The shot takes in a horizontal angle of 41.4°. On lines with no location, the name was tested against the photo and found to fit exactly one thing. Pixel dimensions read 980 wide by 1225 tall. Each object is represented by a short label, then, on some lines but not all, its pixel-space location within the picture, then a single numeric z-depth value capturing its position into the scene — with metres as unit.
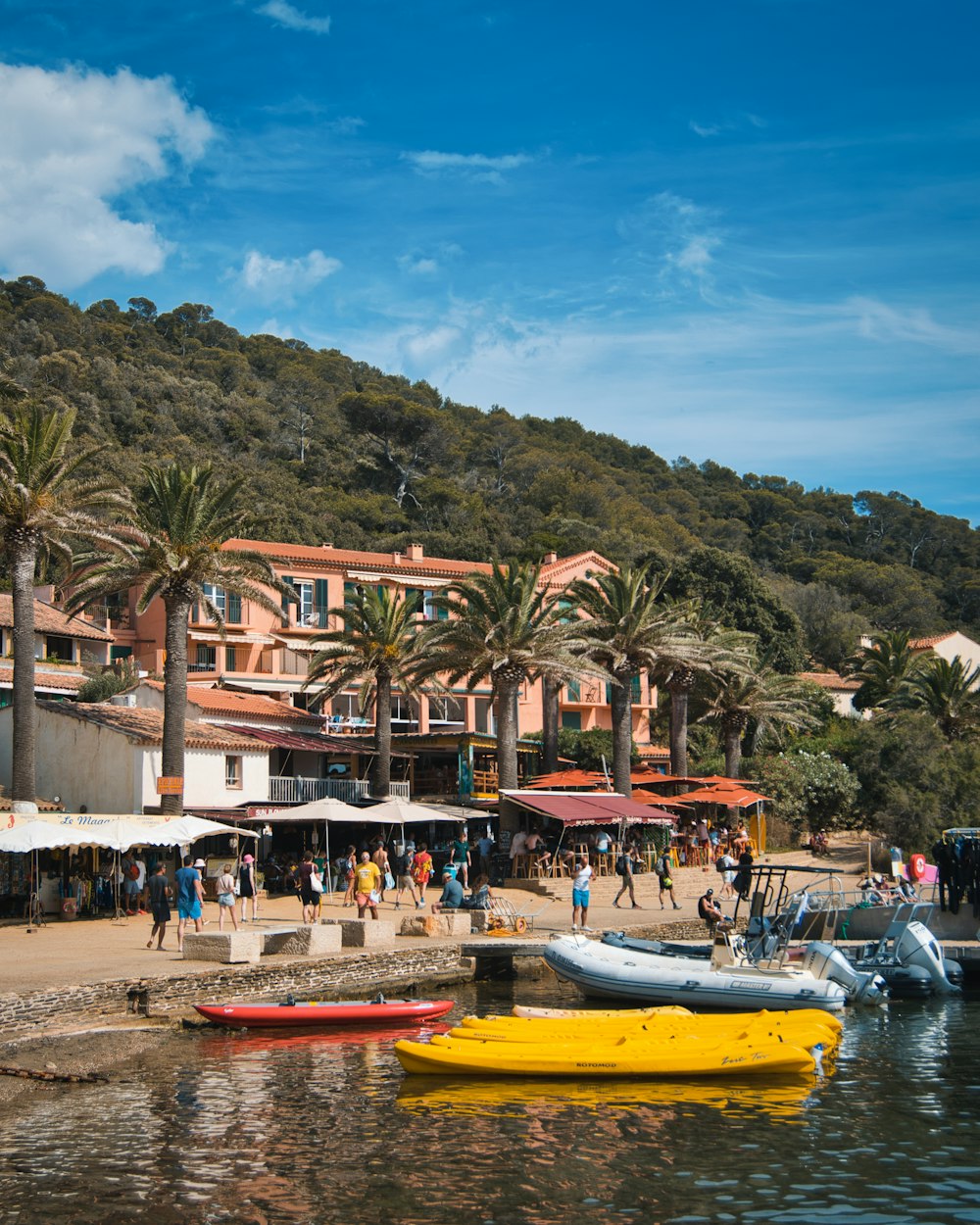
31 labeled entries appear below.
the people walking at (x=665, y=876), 36.34
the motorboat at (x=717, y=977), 23.25
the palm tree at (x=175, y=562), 35.00
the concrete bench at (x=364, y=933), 27.11
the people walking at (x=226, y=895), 27.38
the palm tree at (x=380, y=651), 43.84
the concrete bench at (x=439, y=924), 29.73
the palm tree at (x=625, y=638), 45.62
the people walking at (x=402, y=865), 37.28
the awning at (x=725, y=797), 46.06
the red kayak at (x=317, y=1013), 21.83
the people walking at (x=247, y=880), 30.97
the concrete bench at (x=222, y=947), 23.92
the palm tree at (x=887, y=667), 70.06
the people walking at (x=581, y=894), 30.66
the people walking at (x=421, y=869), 36.59
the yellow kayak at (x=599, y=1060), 18.77
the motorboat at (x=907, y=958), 27.23
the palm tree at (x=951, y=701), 60.53
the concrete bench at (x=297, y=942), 25.91
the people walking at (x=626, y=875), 36.97
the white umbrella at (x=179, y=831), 28.52
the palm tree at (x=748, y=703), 52.28
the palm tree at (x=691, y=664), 47.69
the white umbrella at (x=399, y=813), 34.28
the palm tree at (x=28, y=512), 32.62
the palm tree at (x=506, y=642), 42.97
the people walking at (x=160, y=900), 25.14
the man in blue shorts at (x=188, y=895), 26.03
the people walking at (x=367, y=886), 29.21
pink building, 63.78
